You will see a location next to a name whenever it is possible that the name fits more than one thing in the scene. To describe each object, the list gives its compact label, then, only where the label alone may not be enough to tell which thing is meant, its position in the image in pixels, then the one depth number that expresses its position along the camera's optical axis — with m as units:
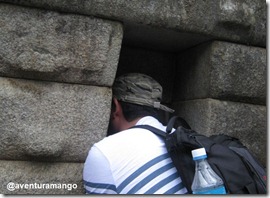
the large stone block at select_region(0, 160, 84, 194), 1.83
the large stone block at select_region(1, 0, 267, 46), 1.95
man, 1.60
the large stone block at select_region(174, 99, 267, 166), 2.22
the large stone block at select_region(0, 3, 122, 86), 1.83
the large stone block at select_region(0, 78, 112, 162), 1.82
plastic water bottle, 1.53
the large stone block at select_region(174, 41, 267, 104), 2.24
